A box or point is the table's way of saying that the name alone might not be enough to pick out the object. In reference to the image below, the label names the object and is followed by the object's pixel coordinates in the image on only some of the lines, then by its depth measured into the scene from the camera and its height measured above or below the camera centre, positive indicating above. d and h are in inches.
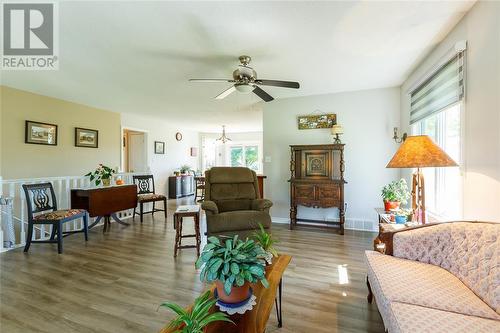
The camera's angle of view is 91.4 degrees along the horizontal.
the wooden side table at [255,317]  43.1 -28.1
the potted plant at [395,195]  105.1 -12.5
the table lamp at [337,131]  151.7 +22.1
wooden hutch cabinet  150.2 -7.5
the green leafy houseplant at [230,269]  45.3 -19.5
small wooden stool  114.3 -26.2
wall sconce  147.8 +18.0
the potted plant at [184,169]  304.8 -4.0
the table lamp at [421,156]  71.3 +3.2
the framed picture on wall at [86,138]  183.3 +21.7
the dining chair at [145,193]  184.2 -22.7
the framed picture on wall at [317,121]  163.5 +31.1
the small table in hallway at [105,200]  147.7 -22.6
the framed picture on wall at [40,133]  152.3 +21.0
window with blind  83.8 +18.9
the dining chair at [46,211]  121.3 -25.1
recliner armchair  115.7 -19.5
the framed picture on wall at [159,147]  264.1 +20.6
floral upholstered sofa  44.0 -26.6
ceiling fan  98.0 +35.1
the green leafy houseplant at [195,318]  36.3 -23.6
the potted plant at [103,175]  162.7 -6.4
